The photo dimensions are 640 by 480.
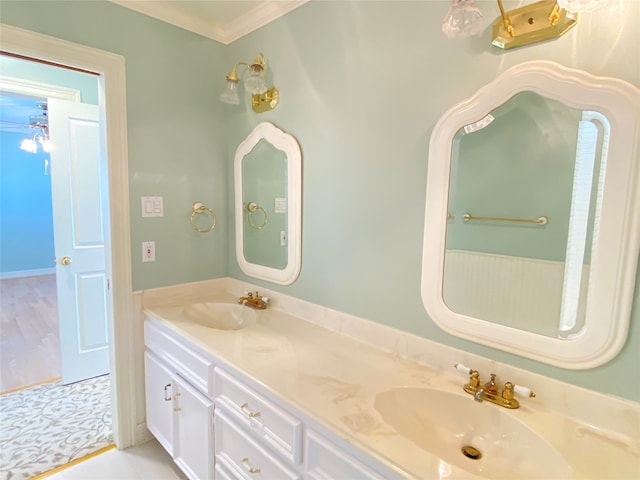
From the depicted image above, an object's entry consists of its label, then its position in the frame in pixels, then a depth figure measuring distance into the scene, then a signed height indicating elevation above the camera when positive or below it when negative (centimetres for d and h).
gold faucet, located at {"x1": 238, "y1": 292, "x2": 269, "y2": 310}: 196 -55
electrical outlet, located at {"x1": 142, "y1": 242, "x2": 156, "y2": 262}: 194 -27
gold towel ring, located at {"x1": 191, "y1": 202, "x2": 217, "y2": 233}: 212 -3
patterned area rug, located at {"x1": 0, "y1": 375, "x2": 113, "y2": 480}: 186 -141
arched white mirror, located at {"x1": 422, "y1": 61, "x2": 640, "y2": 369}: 94 +0
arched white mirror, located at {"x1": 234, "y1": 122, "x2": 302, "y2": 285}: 182 +2
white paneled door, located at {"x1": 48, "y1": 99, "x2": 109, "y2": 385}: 244 -25
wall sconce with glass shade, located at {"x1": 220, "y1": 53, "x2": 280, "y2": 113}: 174 +64
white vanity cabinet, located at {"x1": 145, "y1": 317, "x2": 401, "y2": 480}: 99 -81
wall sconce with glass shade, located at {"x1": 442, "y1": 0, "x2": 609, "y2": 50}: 99 +58
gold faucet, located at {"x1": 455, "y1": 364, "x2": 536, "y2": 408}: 106 -58
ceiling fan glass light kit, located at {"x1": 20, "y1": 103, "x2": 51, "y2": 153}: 321 +69
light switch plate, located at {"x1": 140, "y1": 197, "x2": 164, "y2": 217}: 192 -1
